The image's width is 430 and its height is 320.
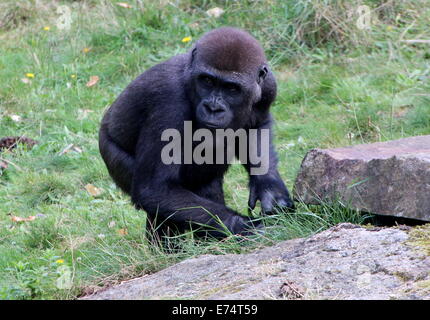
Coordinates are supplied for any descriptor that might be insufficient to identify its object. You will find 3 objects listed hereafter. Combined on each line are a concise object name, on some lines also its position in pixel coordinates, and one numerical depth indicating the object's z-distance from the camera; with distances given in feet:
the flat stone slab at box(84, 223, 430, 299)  22.70
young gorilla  32.09
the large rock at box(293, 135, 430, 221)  27.71
